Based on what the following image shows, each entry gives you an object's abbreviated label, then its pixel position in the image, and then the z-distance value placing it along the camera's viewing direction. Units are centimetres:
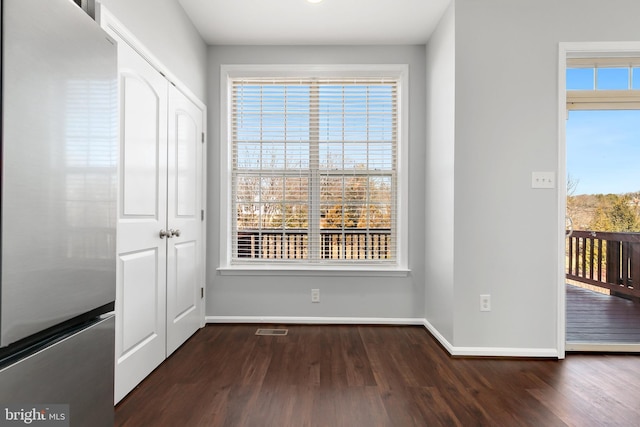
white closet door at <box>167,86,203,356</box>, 256
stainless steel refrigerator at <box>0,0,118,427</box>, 69
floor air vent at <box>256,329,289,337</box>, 304
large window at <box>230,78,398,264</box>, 341
